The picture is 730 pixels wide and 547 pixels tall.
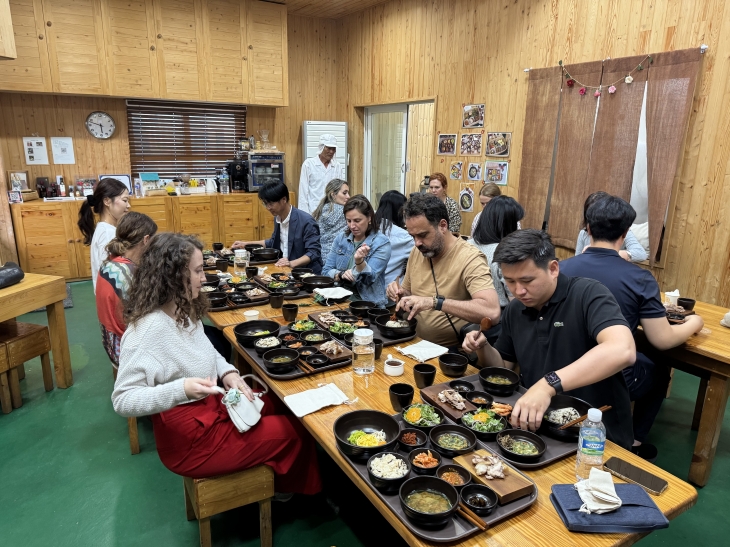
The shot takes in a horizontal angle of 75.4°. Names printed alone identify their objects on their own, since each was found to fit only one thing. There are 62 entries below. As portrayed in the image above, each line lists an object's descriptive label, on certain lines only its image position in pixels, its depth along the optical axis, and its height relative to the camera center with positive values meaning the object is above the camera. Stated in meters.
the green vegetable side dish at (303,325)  2.51 -0.88
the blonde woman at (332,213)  4.50 -0.52
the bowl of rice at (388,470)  1.32 -0.88
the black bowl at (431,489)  1.18 -0.88
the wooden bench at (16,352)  3.22 -1.38
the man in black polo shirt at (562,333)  1.62 -0.63
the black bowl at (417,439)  1.50 -0.88
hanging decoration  4.19 +0.77
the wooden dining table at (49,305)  3.17 -1.06
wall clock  6.55 +0.38
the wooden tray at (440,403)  1.65 -0.86
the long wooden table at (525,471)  1.19 -0.92
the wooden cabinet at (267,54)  7.03 +1.50
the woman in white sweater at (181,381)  1.74 -0.84
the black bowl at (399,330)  2.36 -0.84
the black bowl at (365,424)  1.58 -0.89
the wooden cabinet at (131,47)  6.09 +1.36
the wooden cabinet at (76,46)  5.77 +1.29
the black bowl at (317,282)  3.23 -0.84
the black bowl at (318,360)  2.11 -0.89
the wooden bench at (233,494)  1.90 -1.37
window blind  6.94 +0.28
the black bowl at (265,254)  4.10 -0.83
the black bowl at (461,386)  1.81 -0.87
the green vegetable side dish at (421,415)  1.62 -0.87
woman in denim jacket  3.20 -0.66
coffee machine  7.23 -0.28
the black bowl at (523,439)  1.42 -0.87
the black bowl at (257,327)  2.43 -0.88
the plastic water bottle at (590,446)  1.38 -0.81
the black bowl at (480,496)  1.24 -0.89
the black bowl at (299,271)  3.50 -0.84
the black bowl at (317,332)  2.33 -0.88
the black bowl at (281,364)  2.02 -0.88
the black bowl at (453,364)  1.98 -0.85
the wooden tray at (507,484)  1.27 -0.87
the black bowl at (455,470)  1.35 -0.87
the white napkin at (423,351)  2.18 -0.88
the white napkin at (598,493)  1.23 -0.86
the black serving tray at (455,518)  1.18 -0.91
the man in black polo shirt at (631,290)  2.37 -0.61
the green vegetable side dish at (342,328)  2.43 -0.86
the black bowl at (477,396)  1.73 -0.85
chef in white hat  6.60 -0.26
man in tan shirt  2.38 -0.63
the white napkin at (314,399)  1.76 -0.91
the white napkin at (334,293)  2.97 -0.84
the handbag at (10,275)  3.25 -0.85
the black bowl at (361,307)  2.70 -0.85
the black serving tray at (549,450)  1.43 -0.89
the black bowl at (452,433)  1.45 -0.87
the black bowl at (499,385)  1.79 -0.83
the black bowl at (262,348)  2.22 -0.88
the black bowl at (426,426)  1.58 -0.88
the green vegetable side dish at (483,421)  1.56 -0.86
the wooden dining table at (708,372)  2.42 -1.09
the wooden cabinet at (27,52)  5.56 +1.15
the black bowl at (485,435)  1.53 -0.87
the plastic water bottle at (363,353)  2.04 -0.82
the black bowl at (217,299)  2.91 -0.87
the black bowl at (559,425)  1.53 -0.84
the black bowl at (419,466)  1.38 -0.88
